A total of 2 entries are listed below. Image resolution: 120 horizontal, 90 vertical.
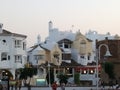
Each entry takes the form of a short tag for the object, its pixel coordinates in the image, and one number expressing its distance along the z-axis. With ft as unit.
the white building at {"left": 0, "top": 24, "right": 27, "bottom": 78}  205.78
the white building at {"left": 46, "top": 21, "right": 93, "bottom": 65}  254.51
